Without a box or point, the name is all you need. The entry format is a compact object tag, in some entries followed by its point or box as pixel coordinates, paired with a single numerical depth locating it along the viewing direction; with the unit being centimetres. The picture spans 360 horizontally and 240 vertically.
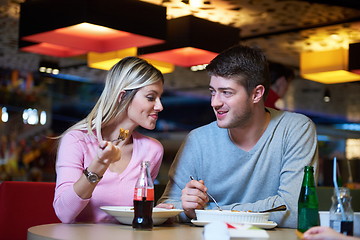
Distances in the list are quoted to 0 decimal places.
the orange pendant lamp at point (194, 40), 554
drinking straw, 163
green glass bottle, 174
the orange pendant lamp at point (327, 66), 646
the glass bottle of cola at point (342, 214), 163
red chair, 256
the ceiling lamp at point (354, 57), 538
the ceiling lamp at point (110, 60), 608
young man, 229
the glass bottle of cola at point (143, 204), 180
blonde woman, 219
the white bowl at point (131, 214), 187
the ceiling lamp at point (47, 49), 548
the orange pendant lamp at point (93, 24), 459
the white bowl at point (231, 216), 182
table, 159
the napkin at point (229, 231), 145
